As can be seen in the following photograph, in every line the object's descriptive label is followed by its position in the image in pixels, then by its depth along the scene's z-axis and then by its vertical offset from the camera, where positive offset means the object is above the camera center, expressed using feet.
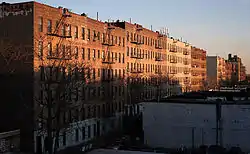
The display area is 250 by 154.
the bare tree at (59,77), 125.59 +0.33
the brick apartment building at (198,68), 347.15 +9.72
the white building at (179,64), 285.43 +11.85
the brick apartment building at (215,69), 433.89 +11.18
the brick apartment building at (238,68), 546.38 +17.11
